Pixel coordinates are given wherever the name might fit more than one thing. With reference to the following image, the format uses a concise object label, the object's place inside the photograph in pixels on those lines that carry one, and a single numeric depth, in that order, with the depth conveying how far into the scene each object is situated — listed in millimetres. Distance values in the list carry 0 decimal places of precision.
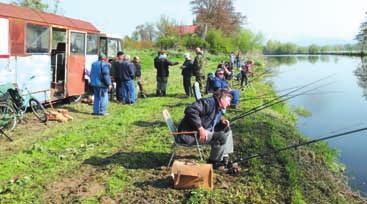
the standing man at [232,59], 32009
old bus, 10883
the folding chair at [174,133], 7108
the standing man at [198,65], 16092
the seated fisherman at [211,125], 6977
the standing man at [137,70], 16469
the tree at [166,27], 62103
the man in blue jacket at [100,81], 12703
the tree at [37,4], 32906
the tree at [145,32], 72188
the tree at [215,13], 70062
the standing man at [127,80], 14968
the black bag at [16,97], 10633
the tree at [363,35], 102000
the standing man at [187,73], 16266
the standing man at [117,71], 14938
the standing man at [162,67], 16509
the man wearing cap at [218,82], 12453
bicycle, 10148
